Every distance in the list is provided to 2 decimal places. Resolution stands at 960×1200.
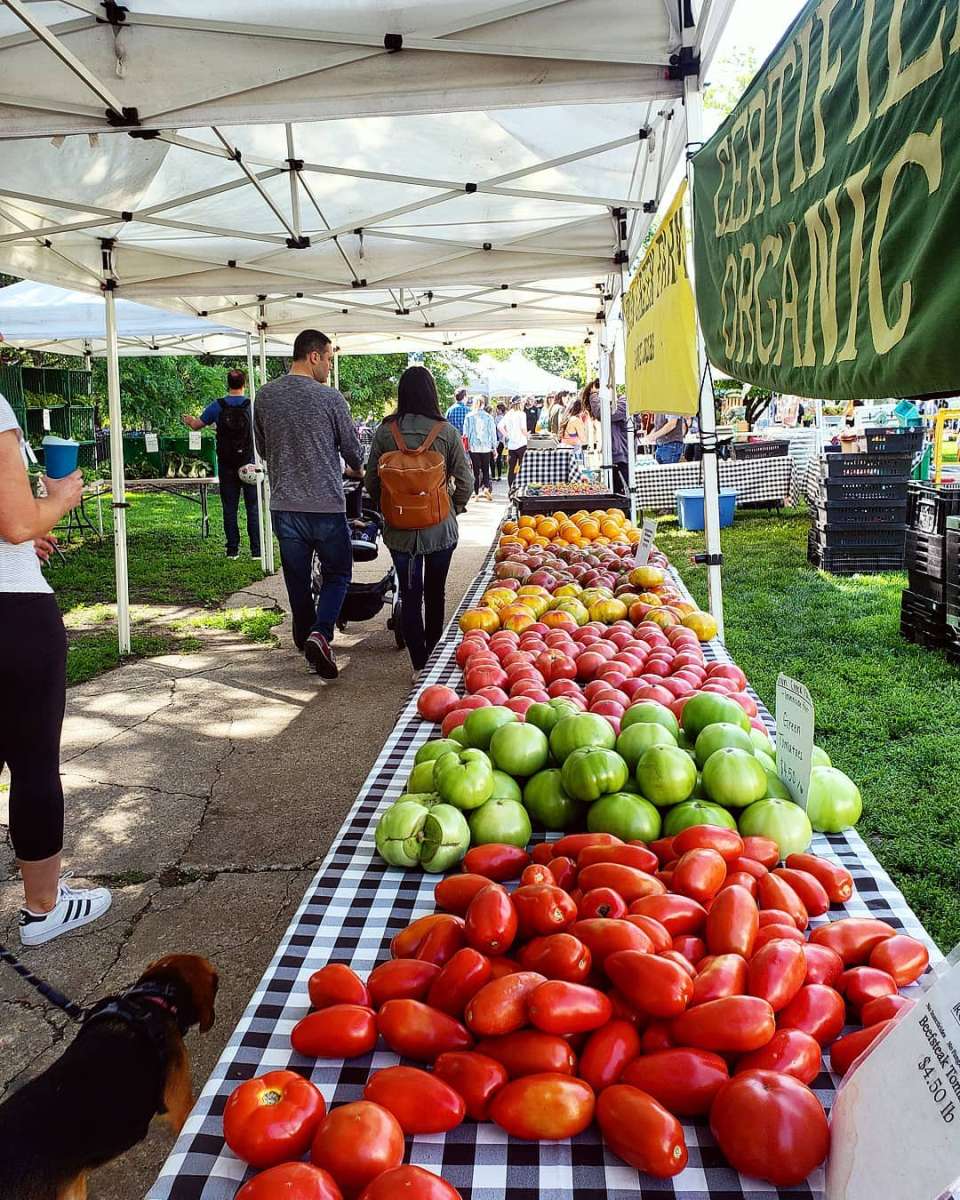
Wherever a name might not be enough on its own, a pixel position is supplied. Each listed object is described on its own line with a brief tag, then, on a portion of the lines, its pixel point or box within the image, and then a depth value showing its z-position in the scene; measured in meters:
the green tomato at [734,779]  1.89
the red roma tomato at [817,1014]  1.24
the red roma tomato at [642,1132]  1.05
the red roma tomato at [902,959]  1.38
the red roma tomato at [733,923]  1.34
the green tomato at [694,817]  1.79
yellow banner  3.76
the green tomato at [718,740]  2.05
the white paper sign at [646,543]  4.72
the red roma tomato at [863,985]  1.32
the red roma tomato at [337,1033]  1.28
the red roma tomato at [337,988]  1.36
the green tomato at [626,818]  1.82
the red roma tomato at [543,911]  1.41
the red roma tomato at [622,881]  1.49
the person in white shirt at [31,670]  2.62
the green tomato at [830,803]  1.96
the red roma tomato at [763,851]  1.68
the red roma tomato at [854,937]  1.42
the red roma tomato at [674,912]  1.41
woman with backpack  5.19
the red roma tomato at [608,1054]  1.16
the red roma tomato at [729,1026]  1.16
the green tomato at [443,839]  1.82
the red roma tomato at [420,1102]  1.12
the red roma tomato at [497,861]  1.75
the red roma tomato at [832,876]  1.64
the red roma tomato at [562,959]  1.28
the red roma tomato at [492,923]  1.38
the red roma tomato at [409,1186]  0.97
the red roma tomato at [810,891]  1.60
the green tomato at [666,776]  1.89
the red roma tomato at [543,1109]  1.11
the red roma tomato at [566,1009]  1.19
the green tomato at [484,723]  2.24
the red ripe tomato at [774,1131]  1.04
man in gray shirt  5.54
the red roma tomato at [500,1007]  1.21
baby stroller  7.08
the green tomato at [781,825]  1.80
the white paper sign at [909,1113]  0.82
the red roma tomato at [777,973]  1.24
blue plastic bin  12.05
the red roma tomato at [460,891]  1.61
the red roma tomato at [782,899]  1.51
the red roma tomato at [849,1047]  1.20
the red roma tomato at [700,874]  1.50
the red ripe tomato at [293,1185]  0.98
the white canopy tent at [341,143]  3.71
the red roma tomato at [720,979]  1.23
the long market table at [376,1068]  1.09
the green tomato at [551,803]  2.02
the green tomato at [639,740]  2.05
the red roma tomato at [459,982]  1.30
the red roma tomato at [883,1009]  1.26
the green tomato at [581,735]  2.10
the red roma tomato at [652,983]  1.20
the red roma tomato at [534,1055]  1.17
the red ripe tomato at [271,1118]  1.09
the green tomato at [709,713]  2.21
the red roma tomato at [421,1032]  1.25
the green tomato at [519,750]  2.11
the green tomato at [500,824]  1.89
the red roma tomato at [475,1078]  1.15
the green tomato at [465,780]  1.92
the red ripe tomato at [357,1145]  1.04
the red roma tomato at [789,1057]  1.15
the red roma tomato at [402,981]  1.36
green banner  1.19
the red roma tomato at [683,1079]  1.12
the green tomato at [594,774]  1.91
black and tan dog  1.32
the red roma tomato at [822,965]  1.34
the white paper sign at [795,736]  1.89
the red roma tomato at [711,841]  1.64
